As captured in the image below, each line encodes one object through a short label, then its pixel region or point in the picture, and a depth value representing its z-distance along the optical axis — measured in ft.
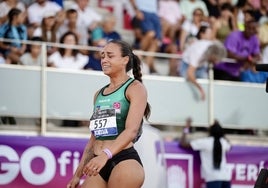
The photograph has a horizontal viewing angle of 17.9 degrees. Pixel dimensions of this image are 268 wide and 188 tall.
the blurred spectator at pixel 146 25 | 46.11
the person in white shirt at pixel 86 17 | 44.65
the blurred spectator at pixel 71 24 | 43.24
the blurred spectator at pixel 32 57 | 40.32
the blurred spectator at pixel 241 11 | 51.18
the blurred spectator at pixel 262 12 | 52.75
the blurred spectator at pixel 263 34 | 50.59
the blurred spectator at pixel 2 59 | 39.63
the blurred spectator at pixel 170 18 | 48.47
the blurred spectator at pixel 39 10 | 42.88
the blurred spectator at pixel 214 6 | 50.99
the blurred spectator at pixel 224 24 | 49.16
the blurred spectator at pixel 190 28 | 47.65
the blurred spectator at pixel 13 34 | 39.88
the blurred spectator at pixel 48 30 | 42.29
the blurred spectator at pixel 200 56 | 44.09
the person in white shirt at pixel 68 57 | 41.31
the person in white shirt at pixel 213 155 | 41.93
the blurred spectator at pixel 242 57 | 46.62
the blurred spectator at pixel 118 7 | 48.29
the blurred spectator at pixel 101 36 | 42.55
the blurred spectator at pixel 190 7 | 50.49
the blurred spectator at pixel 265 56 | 49.07
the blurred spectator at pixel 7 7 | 41.22
